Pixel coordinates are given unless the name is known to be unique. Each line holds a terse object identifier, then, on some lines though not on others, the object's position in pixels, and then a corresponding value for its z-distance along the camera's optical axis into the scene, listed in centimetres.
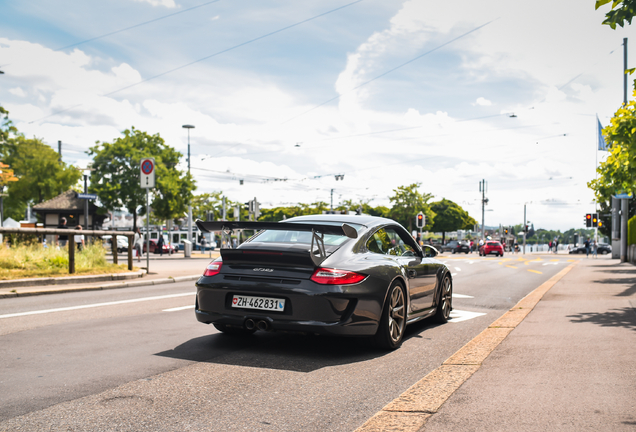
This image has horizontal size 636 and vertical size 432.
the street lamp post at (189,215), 5147
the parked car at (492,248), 5023
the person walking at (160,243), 4554
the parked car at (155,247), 4965
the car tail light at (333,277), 541
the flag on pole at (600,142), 2688
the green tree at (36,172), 6141
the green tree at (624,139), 1126
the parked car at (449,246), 6748
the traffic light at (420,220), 3925
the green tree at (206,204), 8050
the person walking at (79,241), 1523
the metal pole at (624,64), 2911
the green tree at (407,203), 7638
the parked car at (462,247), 6638
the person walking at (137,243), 2864
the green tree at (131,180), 4719
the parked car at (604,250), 7181
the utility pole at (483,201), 8494
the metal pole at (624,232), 3000
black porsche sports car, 539
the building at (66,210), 4816
